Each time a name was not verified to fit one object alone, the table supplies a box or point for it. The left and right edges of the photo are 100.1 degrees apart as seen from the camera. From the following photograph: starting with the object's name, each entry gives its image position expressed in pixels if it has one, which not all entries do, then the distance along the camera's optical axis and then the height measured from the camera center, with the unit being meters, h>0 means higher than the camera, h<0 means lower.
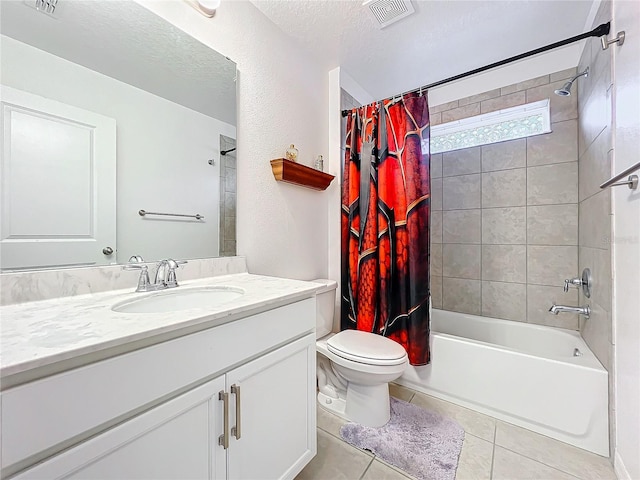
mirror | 0.81 +0.39
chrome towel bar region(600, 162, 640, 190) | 0.91 +0.22
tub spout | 1.50 -0.39
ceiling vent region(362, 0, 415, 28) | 1.47 +1.31
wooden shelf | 1.57 +0.42
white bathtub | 1.27 -0.76
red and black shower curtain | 1.65 +0.13
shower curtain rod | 1.24 +1.00
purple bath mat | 1.17 -0.99
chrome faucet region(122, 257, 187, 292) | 0.99 -0.14
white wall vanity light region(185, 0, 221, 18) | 1.22 +1.09
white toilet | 1.34 -0.69
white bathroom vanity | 0.47 -0.34
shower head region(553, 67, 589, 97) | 1.56 +0.91
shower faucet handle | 1.57 -0.25
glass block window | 1.96 +0.90
